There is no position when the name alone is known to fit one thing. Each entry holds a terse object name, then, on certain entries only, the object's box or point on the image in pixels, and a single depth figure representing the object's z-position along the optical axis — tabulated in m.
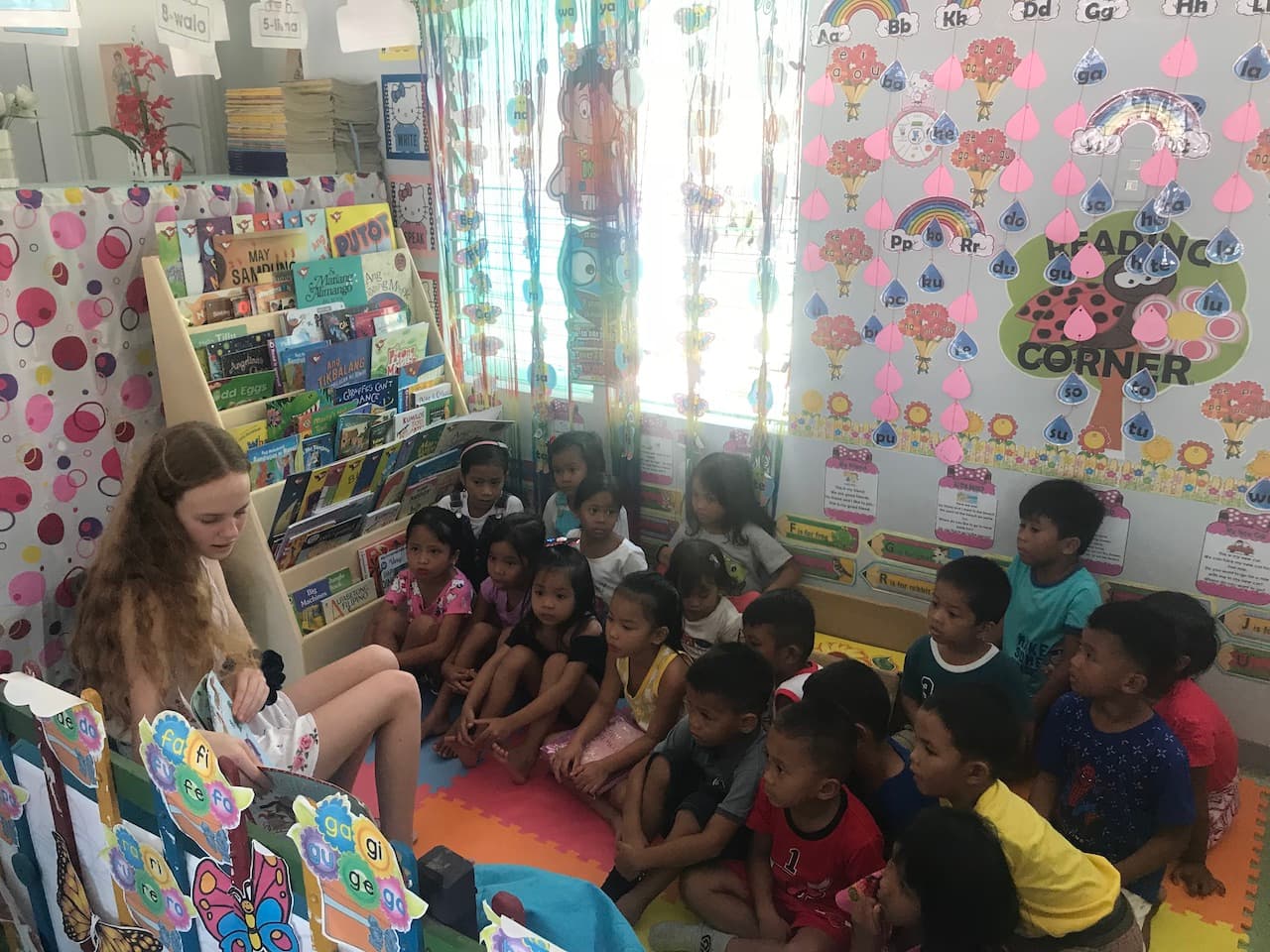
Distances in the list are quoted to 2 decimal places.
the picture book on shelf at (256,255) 2.61
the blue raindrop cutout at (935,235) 2.55
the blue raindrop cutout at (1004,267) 2.48
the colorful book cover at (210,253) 2.55
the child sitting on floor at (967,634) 2.21
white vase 2.29
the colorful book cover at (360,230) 2.93
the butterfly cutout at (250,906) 1.08
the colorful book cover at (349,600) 2.82
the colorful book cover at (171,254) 2.46
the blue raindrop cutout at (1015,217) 2.44
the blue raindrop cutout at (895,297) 2.65
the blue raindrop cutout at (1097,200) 2.33
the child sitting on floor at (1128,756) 1.91
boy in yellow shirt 1.54
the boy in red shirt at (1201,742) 2.05
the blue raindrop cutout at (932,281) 2.59
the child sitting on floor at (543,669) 2.50
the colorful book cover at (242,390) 2.53
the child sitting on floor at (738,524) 2.88
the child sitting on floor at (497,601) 2.71
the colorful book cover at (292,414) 2.61
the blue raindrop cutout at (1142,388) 2.39
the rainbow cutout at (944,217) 2.51
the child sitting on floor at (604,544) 2.83
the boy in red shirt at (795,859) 1.77
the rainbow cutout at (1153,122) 2.21
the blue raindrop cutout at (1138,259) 2.32
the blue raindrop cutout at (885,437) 2.77
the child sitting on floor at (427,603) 2.79
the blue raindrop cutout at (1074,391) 2.47
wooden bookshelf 2.45
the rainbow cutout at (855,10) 2.47
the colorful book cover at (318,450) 2.68
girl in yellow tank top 2.31
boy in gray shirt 2.00
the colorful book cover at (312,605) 2.73
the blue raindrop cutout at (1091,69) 2.27
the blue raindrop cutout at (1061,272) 2.42
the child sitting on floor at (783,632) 2.33
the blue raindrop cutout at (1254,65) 2.11
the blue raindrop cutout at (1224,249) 2.22
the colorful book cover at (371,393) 2.80
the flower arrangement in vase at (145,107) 3.40
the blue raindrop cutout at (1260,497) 2.32
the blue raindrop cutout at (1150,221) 2.29
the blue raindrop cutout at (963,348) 2.59
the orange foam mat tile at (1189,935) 1.92
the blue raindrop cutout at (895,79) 2.50
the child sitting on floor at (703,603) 2.56
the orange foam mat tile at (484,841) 2.17
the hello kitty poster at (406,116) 3.26
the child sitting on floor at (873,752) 1.99
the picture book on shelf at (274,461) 2.55
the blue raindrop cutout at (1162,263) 2.29
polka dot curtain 2.28
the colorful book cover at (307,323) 2.73
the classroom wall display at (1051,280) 2.23
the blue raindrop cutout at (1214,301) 2.26
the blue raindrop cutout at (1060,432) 2.52
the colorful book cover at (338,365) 2.75
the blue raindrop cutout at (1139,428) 2.42
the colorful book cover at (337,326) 2.81
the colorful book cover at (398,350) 2.93
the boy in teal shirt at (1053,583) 2.43
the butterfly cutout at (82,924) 1.34
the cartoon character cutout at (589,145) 2.86
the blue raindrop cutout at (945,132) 2.47
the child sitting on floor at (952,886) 1.48
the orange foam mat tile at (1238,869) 2.01
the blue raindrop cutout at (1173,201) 2.25
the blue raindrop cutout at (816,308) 2.78
